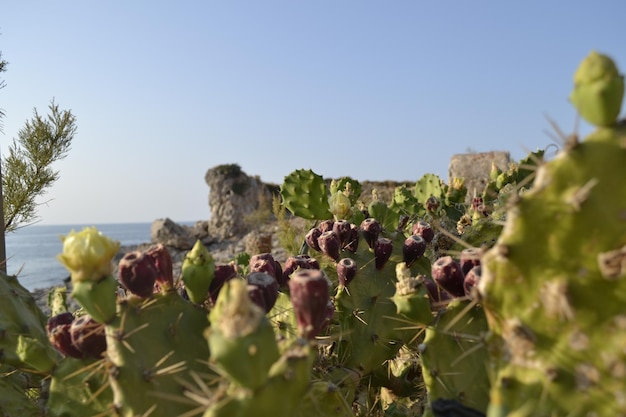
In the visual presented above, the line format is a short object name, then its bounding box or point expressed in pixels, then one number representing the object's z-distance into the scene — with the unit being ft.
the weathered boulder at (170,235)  61.93
